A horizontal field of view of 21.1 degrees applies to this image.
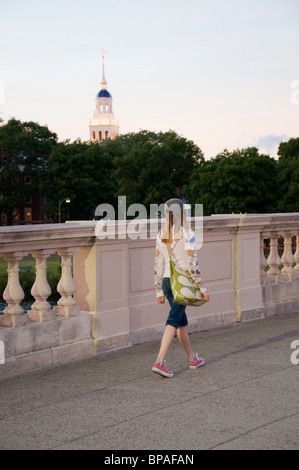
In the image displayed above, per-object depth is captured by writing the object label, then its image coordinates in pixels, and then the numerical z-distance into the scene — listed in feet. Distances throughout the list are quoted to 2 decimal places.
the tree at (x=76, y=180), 282.77
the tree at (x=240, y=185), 231.91
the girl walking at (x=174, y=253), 23.06
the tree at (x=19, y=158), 295.89
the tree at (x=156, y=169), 272.92
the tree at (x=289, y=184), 226.99
